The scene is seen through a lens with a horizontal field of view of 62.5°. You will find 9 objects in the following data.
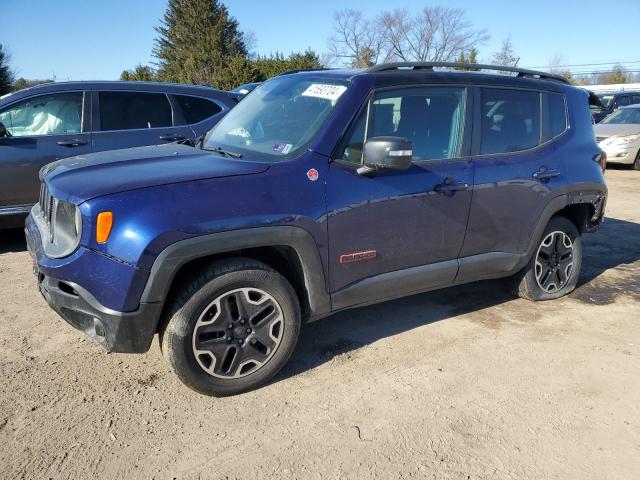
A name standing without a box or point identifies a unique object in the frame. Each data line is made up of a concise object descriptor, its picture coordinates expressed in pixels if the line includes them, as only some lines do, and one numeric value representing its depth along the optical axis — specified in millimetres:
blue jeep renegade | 2680
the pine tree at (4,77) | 33088
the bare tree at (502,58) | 49638
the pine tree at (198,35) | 48094
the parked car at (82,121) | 5555
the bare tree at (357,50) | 47581
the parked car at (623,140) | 12906
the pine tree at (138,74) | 42781
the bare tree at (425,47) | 50188
